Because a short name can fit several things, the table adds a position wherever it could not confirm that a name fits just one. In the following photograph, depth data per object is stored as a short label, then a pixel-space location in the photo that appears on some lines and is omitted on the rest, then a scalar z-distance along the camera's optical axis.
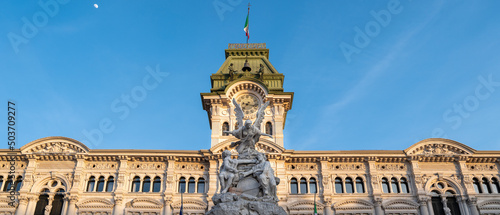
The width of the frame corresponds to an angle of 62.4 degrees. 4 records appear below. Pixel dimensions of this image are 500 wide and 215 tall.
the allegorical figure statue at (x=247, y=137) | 15.51
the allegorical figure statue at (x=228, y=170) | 14.16
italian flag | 50.19
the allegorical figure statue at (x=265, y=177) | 14.00
